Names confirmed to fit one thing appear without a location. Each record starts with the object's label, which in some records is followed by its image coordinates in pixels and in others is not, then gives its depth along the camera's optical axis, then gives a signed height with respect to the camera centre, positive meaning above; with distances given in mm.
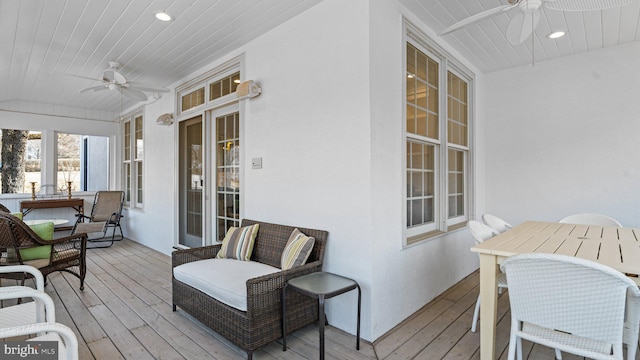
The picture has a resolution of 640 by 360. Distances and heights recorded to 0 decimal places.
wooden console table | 5614 -438
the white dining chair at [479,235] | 2413 -457
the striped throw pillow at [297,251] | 2537 -582
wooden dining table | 1793 -447
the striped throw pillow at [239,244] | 2996 -620
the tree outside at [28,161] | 5852 +377
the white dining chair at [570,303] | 1371 -576
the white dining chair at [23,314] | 1561 -675
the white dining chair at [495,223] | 3230 -447
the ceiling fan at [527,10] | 2053 +1178
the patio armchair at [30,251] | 2861 -698
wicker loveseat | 2117 -920
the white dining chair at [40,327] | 1043 -543
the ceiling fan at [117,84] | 3866 +1219
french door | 3938 +57
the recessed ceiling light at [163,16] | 2857 +1515
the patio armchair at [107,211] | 6078 -602
